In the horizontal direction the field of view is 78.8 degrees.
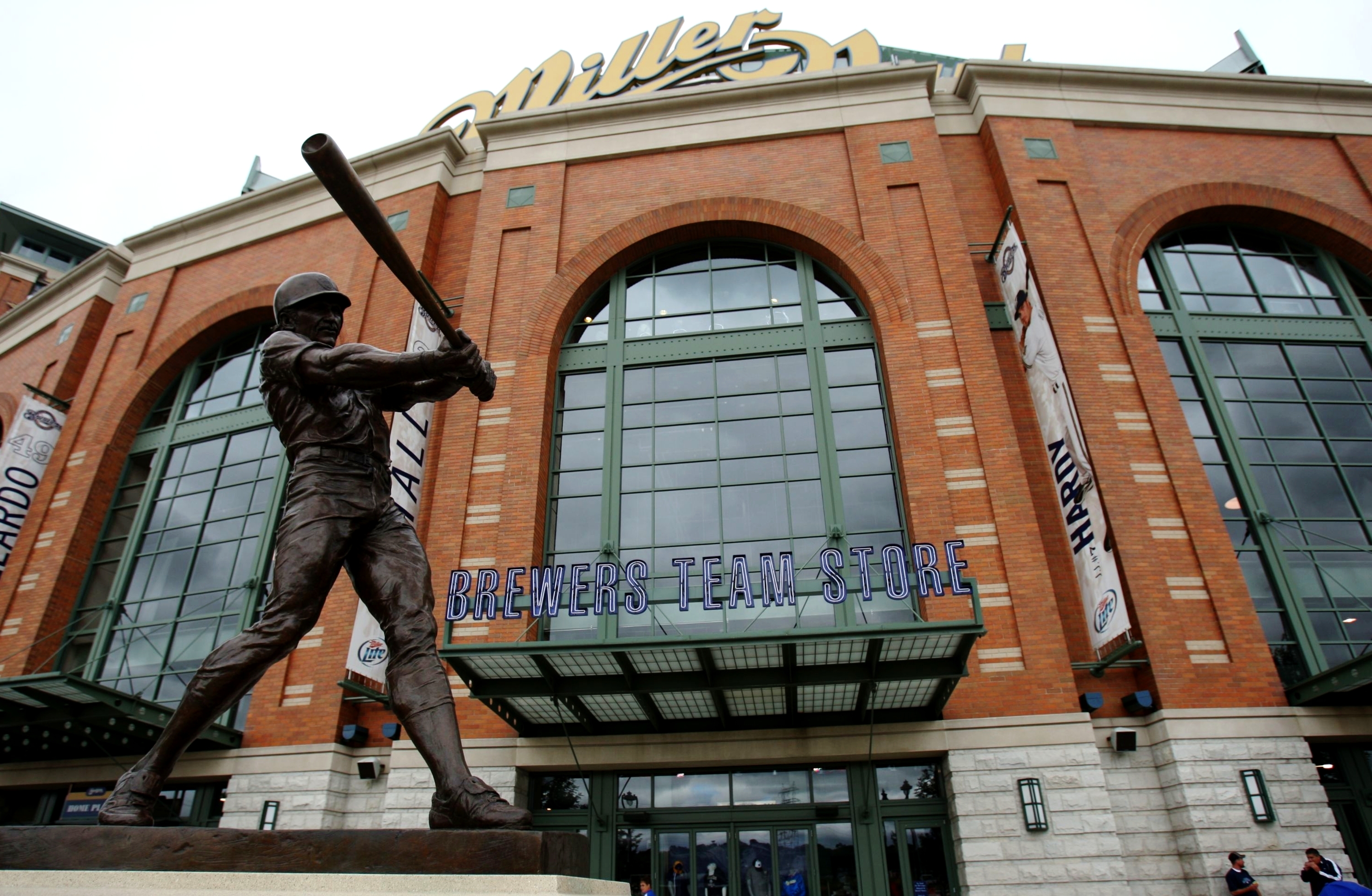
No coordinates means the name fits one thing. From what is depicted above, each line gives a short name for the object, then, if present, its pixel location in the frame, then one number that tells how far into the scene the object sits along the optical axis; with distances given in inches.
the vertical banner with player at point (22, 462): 709.3
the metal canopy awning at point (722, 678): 392.8
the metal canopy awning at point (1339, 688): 399.9
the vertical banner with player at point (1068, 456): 448.5
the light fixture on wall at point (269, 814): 479.8
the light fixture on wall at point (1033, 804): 417.4
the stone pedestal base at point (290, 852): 147.9
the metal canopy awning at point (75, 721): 457.1
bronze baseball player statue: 167.2
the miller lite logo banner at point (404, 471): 489.1
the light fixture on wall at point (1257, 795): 409.4
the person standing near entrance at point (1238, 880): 363.6
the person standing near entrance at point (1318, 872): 354.6
